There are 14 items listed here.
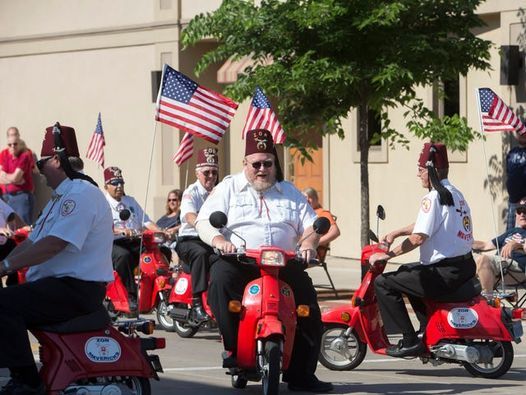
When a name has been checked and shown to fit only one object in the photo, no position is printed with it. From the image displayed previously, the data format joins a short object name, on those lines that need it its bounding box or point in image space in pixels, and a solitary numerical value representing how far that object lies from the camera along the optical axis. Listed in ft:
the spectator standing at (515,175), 62.28
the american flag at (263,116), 55.52
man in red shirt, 87.76
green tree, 58.13
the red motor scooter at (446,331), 37.86
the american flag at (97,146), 66.18
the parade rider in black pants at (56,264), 28.81
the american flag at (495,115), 55.36
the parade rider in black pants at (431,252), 37.88
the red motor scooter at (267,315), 32.83
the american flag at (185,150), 60.54
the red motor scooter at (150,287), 50.78
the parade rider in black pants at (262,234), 34.30
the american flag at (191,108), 53.62
